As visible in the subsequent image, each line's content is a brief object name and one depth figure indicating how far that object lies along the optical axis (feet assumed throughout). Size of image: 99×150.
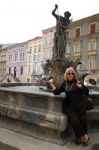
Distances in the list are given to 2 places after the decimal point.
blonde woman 8.54
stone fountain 8.81
